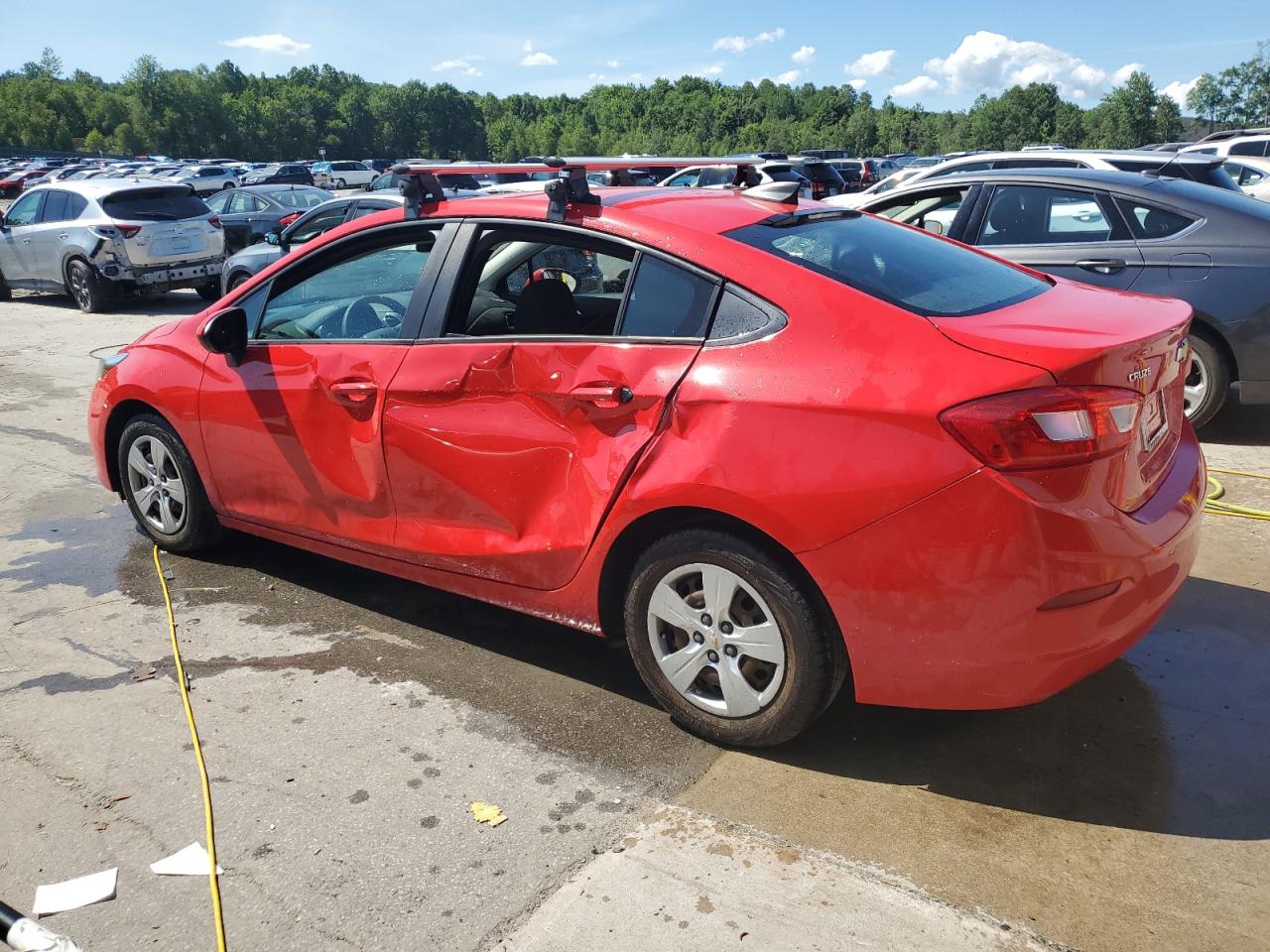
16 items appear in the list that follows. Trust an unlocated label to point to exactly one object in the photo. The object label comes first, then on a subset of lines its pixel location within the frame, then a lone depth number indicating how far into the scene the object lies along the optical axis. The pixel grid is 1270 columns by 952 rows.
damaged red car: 2.79
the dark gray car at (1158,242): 6.27
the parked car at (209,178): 39.13
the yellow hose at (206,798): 2.66
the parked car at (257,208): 19.89
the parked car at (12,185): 40.50
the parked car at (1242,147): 22.53
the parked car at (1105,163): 8.42
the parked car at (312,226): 13.51
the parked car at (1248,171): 16.03
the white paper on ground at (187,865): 2.85
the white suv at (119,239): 14.30
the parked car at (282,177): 40.94
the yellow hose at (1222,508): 5.18
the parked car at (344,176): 48.32
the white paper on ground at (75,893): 2.73
